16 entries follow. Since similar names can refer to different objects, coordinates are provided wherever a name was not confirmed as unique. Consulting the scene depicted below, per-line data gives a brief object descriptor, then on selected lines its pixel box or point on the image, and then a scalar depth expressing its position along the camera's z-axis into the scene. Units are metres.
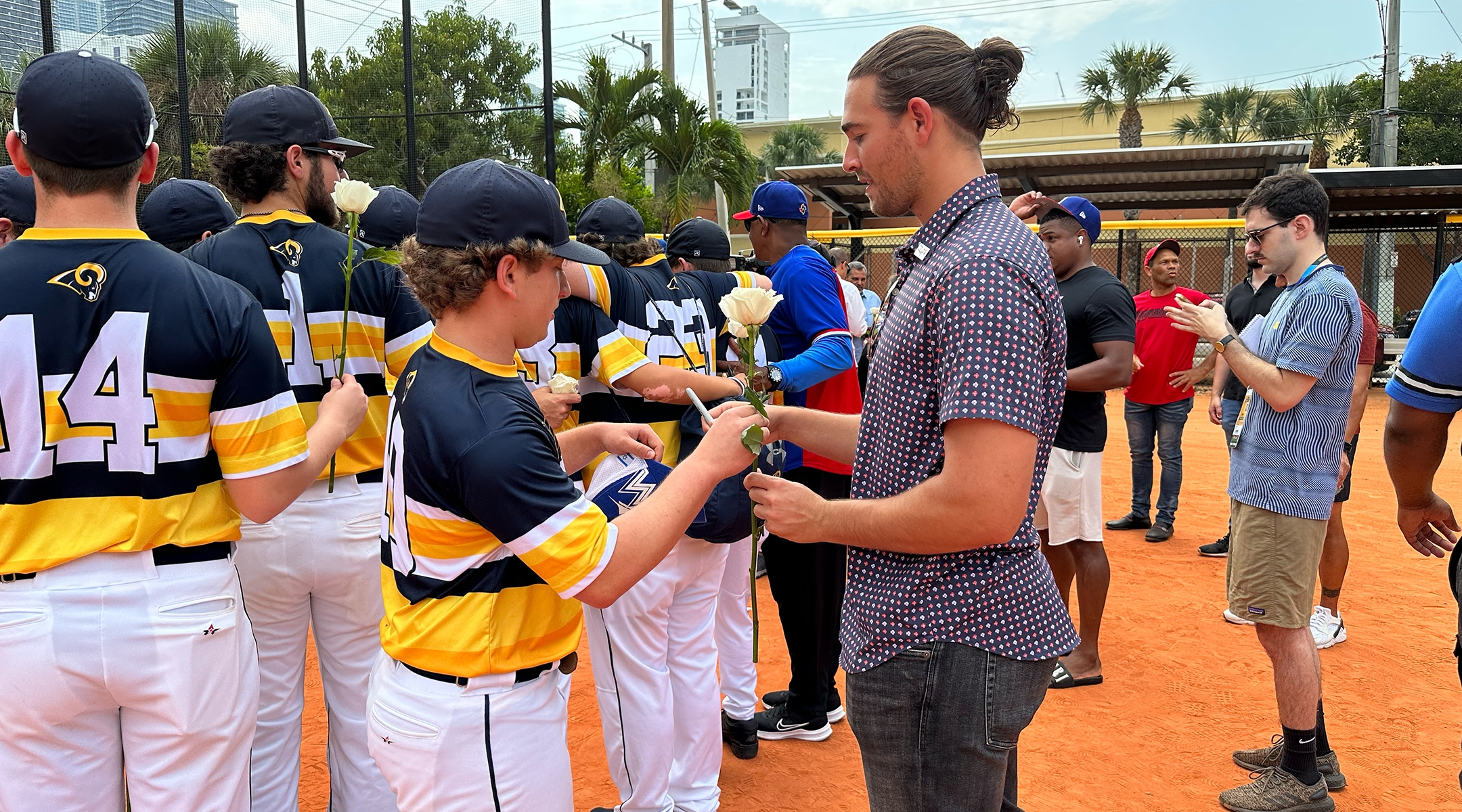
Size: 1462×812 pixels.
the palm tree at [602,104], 21.98
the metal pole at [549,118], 12.02
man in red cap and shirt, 8.38
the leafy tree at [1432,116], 33.00
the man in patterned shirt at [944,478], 1.84
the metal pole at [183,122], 10.20
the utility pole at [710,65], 28.30
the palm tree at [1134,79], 38.44
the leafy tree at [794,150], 48.50
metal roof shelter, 15.91
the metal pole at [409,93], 12.24
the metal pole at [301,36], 12.09
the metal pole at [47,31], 9.53
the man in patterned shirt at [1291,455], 3.82
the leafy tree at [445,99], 13.09
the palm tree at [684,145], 22.66
